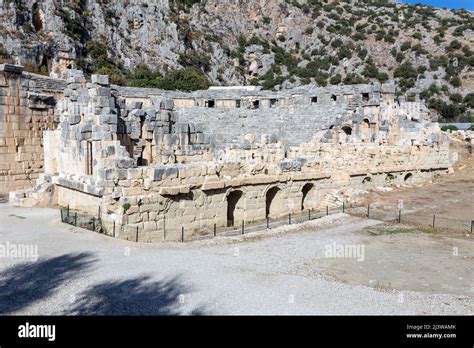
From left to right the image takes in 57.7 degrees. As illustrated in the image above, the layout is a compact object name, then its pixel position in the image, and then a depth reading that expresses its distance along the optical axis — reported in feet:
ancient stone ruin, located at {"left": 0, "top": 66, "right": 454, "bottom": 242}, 41.73
